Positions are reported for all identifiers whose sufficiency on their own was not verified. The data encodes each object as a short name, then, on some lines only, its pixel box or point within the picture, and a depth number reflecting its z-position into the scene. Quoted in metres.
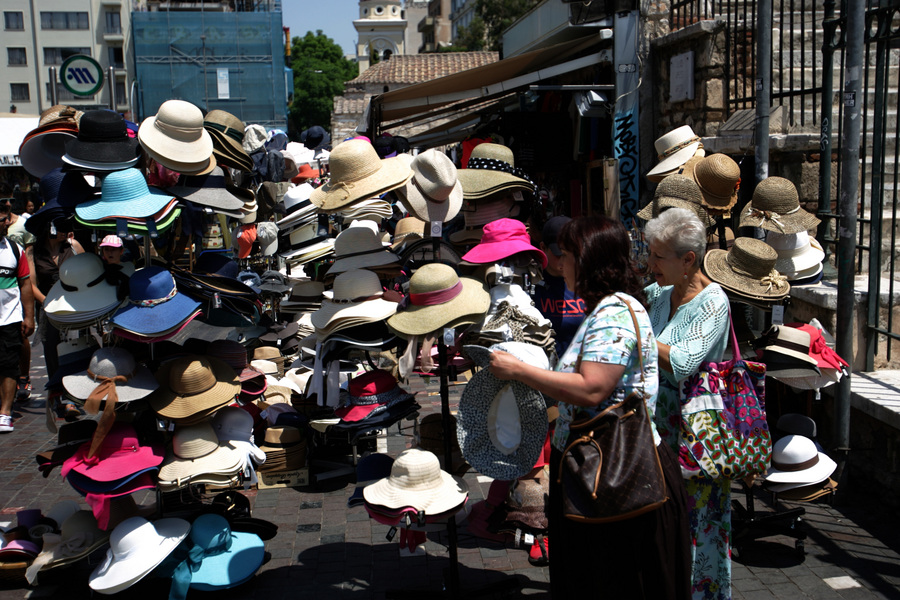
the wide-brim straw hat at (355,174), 3.78
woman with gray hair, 3.18
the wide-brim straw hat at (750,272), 3.99
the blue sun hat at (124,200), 3.48
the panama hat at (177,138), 3.61
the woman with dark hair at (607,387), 2.62
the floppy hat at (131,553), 3.53
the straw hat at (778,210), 4.43
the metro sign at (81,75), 8.41
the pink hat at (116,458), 3.53
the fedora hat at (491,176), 4.02
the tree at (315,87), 60.56
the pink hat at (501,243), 3.61
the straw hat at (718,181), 4.58
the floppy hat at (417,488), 3.39
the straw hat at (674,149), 5.30
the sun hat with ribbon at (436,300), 3.37
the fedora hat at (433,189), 3.61
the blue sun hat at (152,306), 3.51
